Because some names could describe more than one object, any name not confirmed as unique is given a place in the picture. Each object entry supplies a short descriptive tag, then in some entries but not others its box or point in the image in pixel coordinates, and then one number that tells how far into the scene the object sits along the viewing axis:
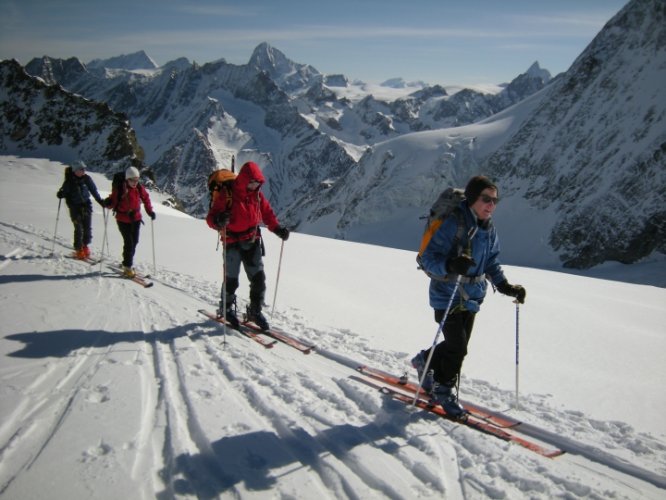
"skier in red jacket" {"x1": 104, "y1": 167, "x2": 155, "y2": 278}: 10.28
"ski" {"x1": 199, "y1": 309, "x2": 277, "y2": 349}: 6.53
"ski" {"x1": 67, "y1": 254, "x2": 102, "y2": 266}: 11.58
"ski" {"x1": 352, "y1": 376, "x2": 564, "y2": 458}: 4.12
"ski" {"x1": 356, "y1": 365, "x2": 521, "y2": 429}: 4.66
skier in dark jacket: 12.23
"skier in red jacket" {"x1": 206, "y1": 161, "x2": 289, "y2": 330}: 6.89
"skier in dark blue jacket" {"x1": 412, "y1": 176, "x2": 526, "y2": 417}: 4.36
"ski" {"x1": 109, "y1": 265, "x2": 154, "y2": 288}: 9.60
